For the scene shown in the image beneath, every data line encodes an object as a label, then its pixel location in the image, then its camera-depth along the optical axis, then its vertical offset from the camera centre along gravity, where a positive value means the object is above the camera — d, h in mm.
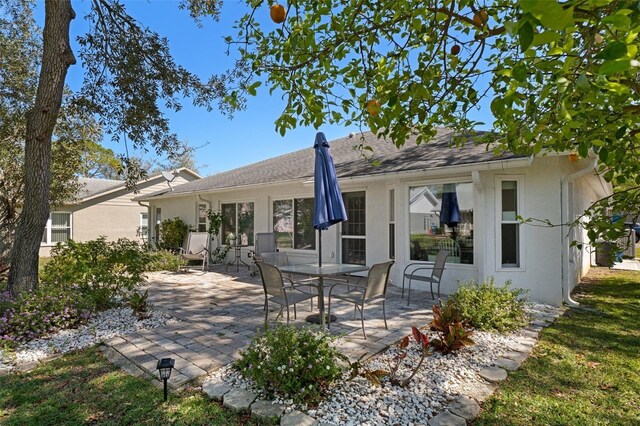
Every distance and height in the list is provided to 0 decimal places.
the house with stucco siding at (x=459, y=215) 6684 +131
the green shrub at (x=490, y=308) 4984 -1312
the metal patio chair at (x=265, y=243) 9734 -684
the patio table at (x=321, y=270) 5117 -825
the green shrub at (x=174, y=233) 14641 -614
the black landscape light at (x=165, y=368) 3100 -1309
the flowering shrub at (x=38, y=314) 4703 -1355
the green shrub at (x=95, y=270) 5898 -869
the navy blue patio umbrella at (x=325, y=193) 5512 +393
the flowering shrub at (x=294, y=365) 3158 -1359
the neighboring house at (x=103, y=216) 19281 +144
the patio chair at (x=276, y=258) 7450 -855
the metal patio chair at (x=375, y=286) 4746 -937
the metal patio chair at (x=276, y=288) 4823 -990
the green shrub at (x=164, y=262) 11573 -1461
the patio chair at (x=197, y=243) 11852 -830
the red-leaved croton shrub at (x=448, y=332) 4125 -1367
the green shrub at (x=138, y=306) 5633 -1405
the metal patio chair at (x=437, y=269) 6645 -980
